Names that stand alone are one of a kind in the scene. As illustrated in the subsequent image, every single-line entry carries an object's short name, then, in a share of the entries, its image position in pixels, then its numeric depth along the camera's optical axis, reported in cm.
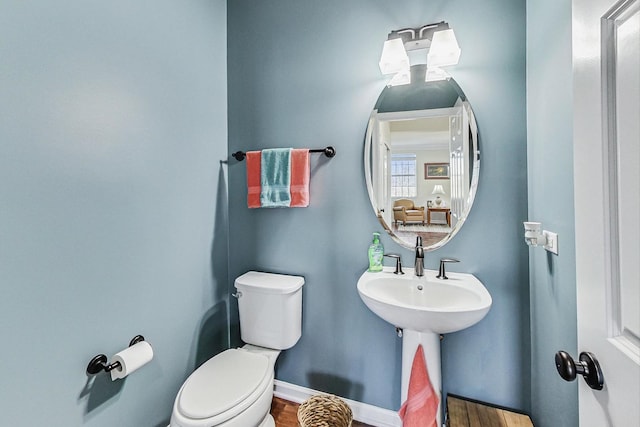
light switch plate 100
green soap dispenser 149
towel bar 160
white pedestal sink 108
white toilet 110
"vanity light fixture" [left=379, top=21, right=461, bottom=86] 133
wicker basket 142
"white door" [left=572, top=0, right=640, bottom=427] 47
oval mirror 139
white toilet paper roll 112
